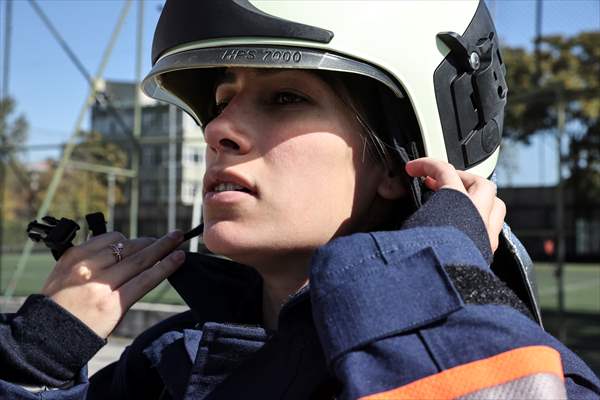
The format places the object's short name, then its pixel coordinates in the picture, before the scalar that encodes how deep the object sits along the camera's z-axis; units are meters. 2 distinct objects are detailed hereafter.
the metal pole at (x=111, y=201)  9.12
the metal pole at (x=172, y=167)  8.30
